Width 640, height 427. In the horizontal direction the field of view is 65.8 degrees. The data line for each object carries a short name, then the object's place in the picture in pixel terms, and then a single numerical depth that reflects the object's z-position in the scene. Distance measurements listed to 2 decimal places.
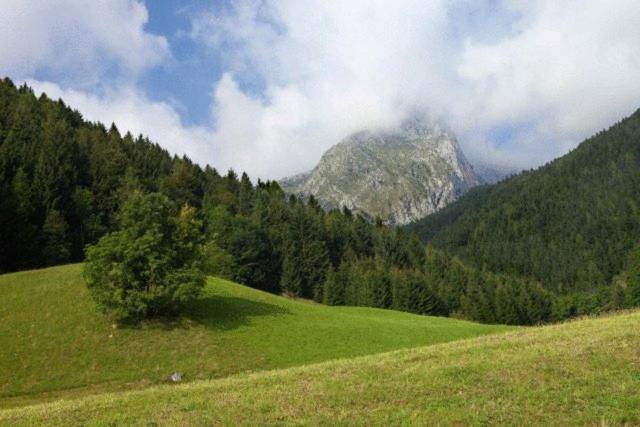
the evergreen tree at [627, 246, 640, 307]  115.81
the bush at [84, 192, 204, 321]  44.97
